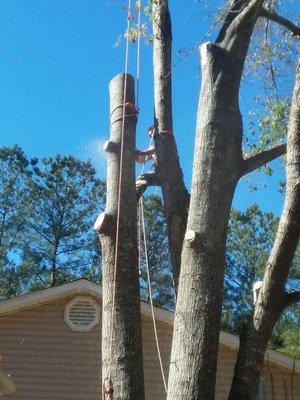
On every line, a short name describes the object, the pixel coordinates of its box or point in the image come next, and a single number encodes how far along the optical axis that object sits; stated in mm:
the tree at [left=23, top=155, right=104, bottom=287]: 27141
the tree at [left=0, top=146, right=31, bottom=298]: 26672
